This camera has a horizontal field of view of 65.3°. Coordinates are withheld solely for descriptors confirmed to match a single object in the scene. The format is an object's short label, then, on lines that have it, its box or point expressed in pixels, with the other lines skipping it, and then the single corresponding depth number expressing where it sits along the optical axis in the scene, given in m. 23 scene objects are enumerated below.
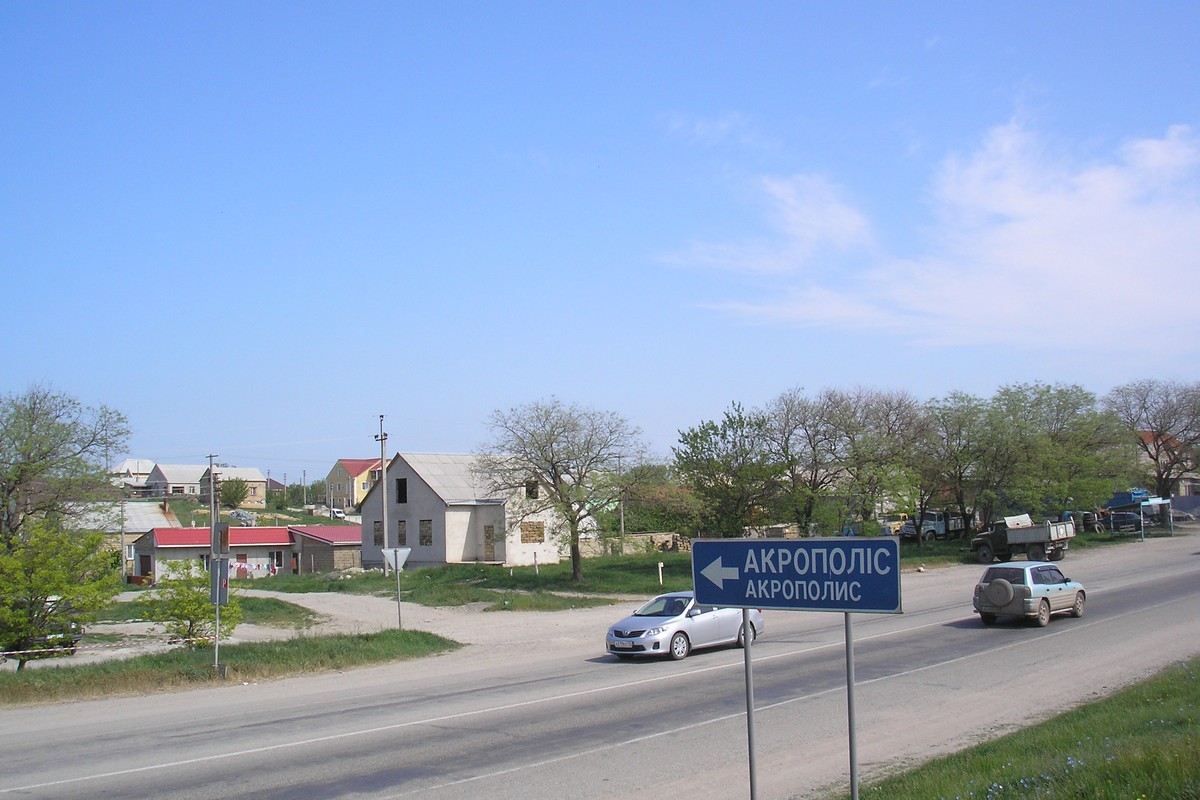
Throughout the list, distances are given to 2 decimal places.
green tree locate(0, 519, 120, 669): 22.11
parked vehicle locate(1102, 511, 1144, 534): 63.06
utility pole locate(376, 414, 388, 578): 51.97
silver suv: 22.42
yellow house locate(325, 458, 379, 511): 140.50
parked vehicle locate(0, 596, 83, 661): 22.66
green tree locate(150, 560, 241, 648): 23.31
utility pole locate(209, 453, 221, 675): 19.91
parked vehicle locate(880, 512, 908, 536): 62.61
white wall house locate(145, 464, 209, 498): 131.45
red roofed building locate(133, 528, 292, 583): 63.96
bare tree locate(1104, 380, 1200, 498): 76.88
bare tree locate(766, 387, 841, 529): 44.97
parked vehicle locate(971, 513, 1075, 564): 45.97
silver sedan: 20.33
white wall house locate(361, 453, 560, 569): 55.22
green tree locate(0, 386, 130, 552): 35.84
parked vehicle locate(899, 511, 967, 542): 63.06
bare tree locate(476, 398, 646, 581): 41.41
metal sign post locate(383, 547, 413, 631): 26.69
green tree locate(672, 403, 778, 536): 43.50
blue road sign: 5.84
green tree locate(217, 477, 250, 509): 103.29
